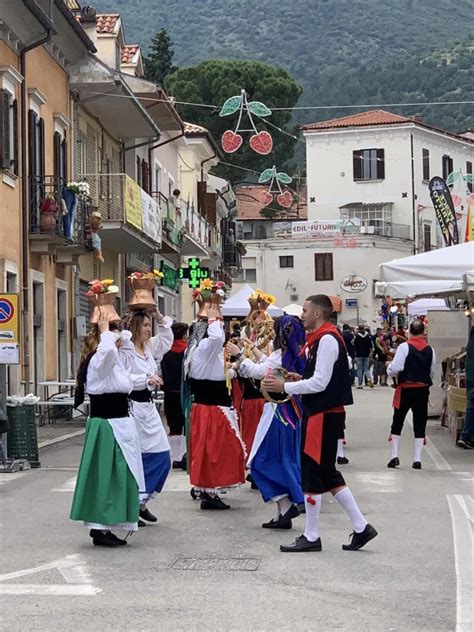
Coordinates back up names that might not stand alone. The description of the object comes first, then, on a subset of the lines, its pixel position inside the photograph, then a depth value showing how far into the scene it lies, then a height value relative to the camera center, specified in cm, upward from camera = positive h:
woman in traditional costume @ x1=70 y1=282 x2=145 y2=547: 974 -81
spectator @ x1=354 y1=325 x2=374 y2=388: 3803 -26
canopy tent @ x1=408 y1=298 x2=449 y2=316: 3039 +83
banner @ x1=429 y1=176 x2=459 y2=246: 4153 +420
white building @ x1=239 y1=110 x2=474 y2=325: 7119 +772
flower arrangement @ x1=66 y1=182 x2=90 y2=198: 2443 +302
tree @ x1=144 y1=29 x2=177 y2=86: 7800 +1750
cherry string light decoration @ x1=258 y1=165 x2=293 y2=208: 3556 +481
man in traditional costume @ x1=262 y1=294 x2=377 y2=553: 934 -59
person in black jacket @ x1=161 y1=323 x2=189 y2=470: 1584 -61
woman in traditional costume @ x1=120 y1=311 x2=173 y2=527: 1066 -55
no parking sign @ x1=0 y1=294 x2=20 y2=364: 1555 +18
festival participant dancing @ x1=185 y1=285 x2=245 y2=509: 1164 -71
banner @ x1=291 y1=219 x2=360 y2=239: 7106 +629
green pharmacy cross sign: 4119 +228
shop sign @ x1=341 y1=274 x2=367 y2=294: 7069 +319
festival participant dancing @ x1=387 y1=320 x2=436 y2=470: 1579 -55
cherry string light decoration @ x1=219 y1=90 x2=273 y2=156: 2661 +467
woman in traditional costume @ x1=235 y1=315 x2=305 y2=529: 1074 -83
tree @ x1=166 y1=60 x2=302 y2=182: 7231 +1471
